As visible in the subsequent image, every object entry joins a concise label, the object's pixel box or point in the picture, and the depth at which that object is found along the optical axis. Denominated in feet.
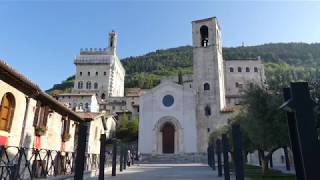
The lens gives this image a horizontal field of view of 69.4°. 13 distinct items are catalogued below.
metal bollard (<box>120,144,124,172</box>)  57.34
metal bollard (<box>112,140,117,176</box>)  46.26
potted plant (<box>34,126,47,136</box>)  42.25
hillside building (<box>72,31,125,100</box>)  232.77
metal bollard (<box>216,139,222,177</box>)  46.94
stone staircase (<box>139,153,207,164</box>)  112.37
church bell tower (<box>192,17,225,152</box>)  123.24
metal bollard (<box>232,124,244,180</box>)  27.44
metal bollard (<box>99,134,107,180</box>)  36.22
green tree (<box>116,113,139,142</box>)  150.56
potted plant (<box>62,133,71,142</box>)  53.65
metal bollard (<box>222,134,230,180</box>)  34.33
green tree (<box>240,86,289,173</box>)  40.95
